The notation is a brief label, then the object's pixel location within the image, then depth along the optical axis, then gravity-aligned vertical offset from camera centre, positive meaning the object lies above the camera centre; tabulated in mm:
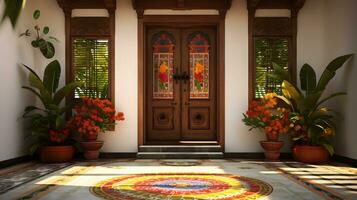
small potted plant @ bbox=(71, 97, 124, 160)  6512 -288
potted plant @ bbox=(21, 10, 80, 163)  6328 -223
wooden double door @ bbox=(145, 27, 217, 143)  7488 +364
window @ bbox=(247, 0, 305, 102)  7102 +1053
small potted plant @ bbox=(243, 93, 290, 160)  6445 -304
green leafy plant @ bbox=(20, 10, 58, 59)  6610 +1056
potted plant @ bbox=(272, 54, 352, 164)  6148 -245
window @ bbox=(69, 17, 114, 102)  7129 +888
